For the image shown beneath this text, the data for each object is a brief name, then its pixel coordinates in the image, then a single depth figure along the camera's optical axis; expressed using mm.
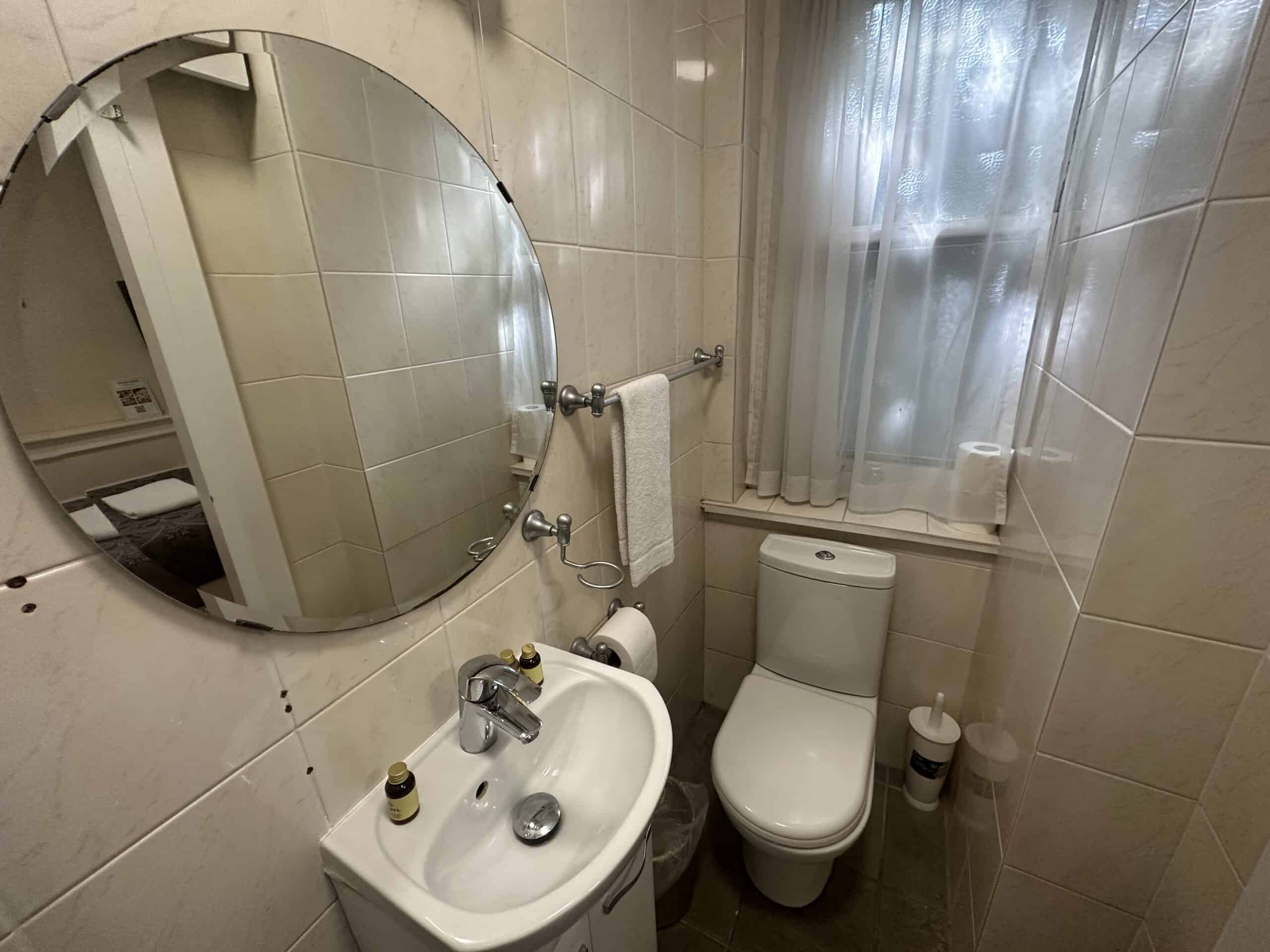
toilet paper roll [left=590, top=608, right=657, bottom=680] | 1107
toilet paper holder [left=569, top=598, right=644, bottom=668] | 1105
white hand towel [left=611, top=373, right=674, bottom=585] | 1075
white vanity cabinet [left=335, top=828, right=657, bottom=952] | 670
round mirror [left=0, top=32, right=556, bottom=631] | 433
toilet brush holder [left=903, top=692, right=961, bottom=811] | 1477
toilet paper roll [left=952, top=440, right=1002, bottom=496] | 1349
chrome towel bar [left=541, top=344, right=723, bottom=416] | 949
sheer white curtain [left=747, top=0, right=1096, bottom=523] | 1195
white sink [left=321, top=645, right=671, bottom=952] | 575
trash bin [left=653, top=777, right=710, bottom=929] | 1333
